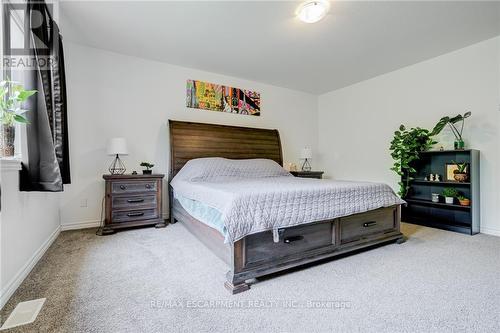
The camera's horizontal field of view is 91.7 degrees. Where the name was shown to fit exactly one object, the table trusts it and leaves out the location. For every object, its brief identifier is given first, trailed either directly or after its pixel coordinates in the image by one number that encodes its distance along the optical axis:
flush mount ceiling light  2.36
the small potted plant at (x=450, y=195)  3.28
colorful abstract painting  4.08
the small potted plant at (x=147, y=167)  3.46
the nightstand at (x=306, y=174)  4.45
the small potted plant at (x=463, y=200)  3.13
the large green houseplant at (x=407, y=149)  3.54
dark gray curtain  1.90
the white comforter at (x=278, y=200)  1.75
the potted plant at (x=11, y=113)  1.75
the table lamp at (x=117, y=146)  3.16
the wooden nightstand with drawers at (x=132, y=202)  3.07
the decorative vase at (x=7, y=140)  1.83
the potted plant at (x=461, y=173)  3.16
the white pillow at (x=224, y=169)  3.19
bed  1.76
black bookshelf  3.09
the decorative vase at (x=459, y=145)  3.21
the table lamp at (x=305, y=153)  4.85
